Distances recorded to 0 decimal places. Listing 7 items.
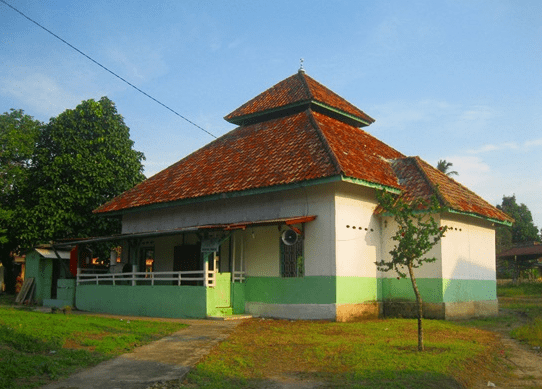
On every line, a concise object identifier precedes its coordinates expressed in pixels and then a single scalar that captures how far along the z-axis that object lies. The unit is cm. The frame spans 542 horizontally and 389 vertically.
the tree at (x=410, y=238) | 984
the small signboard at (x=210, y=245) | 1535
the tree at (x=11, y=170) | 2453
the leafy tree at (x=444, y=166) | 4134
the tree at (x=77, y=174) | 2384
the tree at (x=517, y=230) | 5773
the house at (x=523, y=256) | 4253
